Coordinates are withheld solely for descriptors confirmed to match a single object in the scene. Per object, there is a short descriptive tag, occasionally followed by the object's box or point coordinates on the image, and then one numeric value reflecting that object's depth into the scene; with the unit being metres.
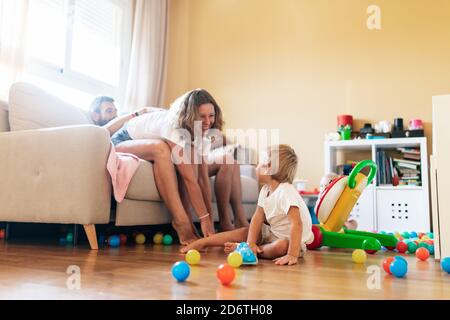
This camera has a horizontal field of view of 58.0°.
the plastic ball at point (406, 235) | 2.36
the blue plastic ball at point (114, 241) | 1.90
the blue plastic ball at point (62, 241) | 1.90
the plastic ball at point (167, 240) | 2.00
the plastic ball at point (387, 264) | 1.14
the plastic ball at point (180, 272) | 1.00
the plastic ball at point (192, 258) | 1.31
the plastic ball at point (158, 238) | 2.09
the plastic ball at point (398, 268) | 1.10
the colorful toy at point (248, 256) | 1.29
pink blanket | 1.77
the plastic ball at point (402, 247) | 1.78
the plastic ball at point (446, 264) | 1.17
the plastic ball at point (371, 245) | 1.63
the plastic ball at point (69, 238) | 2.04
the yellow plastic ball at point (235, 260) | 1.26
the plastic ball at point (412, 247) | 1.77
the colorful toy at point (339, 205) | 1.82
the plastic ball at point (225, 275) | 0.96
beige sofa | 1.72
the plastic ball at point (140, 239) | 2.09
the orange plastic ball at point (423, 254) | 1.48
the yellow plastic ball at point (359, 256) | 1.40
